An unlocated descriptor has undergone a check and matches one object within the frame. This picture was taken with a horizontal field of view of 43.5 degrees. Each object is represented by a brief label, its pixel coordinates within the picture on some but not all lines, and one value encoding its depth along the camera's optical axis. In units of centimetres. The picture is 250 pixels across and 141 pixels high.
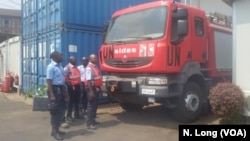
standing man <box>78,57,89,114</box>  788
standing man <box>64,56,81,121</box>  775
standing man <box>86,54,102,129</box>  693
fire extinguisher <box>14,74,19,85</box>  1474
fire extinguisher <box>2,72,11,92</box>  1523
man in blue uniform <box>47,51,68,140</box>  618
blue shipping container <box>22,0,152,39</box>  937
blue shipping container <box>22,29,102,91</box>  930
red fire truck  664
